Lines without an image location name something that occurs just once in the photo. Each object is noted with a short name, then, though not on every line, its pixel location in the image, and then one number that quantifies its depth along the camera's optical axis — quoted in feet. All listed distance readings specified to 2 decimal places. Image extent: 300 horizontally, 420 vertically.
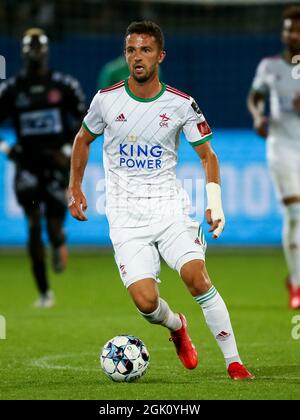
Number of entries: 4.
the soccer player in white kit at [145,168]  45.03
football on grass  43.50
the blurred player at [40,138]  73.77
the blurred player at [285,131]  71.41
